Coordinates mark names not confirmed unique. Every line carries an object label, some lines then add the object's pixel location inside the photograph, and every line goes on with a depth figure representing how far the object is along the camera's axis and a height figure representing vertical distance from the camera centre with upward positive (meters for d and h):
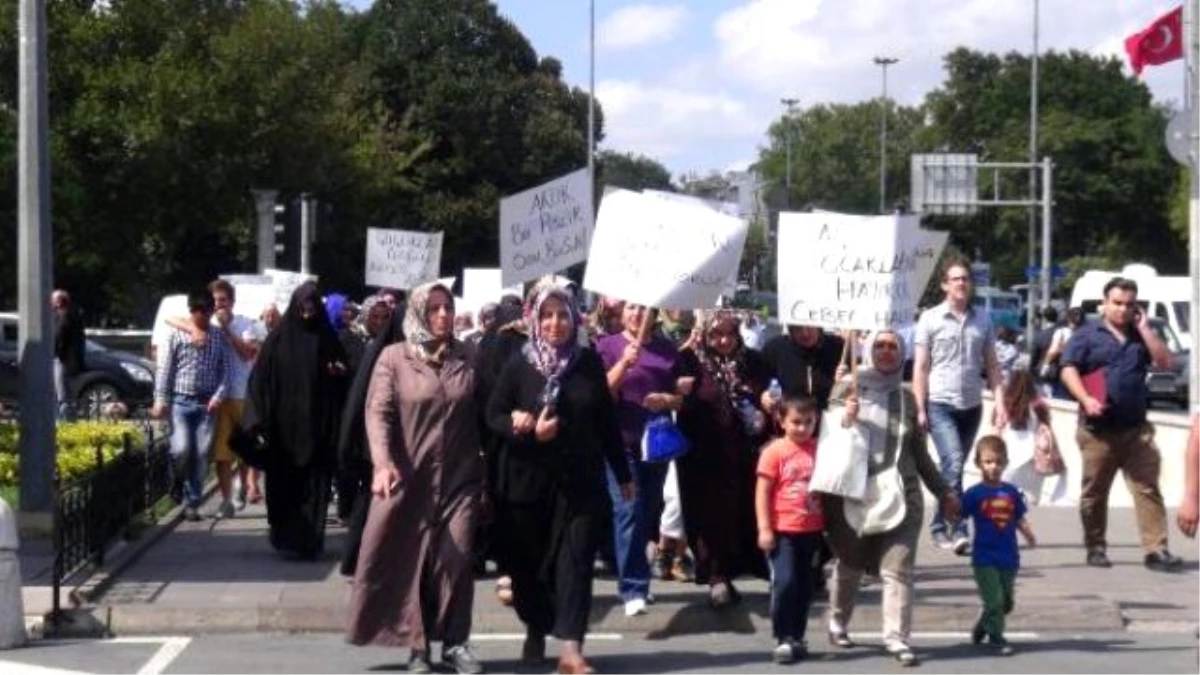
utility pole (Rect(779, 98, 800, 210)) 144.20 +9.08
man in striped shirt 17.50 -0.82
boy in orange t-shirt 11.33 -1.18
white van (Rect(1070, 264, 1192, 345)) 47.12 -0.34
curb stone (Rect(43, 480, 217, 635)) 12.59 -1.67
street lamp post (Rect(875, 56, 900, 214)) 119.69 +5.60
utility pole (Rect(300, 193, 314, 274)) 26.47 +0.53
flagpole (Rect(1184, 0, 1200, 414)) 16.69 +0.84
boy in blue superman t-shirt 11.74 -1.27
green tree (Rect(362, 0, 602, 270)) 70.88 +5.00
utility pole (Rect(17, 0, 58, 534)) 15.29 -0.03
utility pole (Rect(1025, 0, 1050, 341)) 60.62 +1.89
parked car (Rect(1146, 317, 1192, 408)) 42.41 -1.81
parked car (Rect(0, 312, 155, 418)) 34.84 -1.44
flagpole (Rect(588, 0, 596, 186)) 62.21 +4.17
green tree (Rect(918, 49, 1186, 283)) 89.81 +4.20
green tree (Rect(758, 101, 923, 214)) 145.25 +7.55
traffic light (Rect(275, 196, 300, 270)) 26.66 +0.49
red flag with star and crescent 19.00 +1.84
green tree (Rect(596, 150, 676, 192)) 100.38 +5.22
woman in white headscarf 11.33 -0.97
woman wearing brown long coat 10.82 -1.01
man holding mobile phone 14.70 -0.85
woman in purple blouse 12.24 -0.70
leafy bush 17.73 -1.34
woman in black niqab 15.18 -0.81
